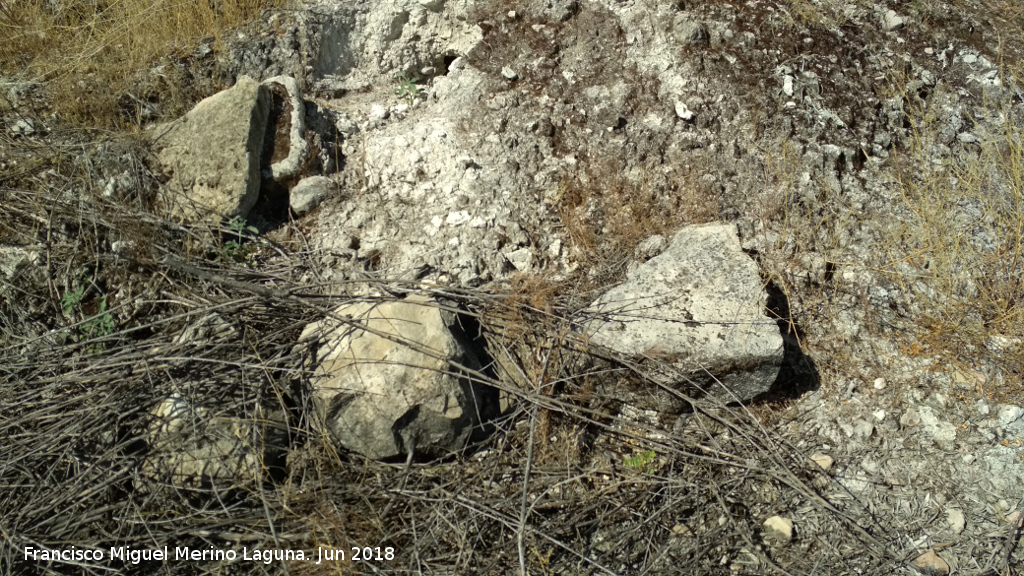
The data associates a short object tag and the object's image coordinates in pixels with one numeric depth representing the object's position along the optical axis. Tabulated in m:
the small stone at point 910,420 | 2.74
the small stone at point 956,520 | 2.46
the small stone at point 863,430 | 2.74
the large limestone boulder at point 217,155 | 3.27
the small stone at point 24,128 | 3.67
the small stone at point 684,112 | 3.54
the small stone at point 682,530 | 2.47
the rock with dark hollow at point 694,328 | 2.66
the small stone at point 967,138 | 3.54
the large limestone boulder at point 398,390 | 2.51
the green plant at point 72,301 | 3.04
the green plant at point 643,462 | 2.63
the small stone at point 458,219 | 3.26
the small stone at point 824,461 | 2.65
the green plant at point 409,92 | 3.84
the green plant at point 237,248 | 3.17
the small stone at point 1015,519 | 2.42
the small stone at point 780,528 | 2.46
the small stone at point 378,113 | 3.74
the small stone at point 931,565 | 2.36
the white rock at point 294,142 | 3.41
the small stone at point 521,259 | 3.16
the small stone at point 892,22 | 3.91
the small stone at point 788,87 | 3.64
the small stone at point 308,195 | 3.39
